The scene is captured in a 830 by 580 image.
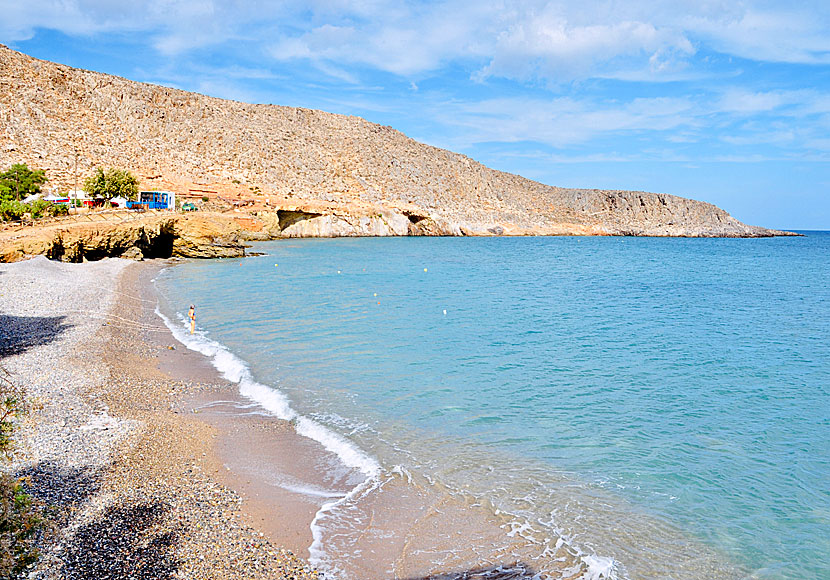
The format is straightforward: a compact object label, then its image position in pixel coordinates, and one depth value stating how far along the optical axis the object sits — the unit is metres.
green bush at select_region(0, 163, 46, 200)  46.89
